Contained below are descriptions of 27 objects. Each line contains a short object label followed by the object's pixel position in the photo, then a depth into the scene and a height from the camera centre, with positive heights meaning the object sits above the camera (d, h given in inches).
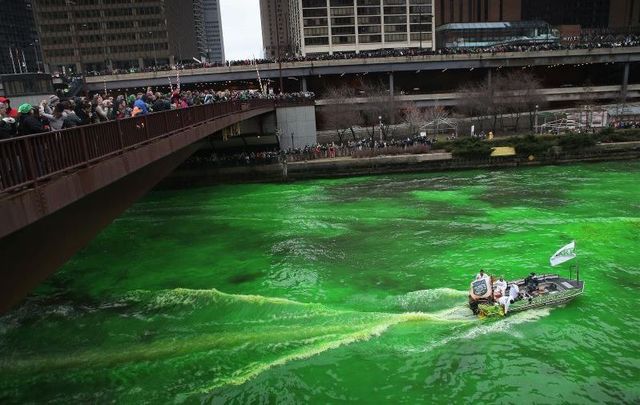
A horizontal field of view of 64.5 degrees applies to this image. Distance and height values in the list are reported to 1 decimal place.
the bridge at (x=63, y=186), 368.2 -82.9
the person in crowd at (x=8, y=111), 480.7 -16.3
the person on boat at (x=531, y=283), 740.7 -315.9
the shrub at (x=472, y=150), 1934.1 -311.4
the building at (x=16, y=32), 6077.8 +754.3
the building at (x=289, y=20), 5840.6 +698.4
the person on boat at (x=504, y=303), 708.0 -324.5
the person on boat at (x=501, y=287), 712.4 -304.4
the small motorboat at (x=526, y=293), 709.3 -323.7
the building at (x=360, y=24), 4375.0 +404.8
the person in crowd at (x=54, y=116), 487.4 -22.9
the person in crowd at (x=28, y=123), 430.3 -24.9
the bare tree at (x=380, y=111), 2449.6 -186.0
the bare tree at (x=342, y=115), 2346.2 -188.6
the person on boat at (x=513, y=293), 721.0 -317.8
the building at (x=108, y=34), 4448.8 +479.1
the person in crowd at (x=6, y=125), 415.6 -25.8
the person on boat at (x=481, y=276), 716.7 -289.8
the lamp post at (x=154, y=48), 4694.4 +336.7
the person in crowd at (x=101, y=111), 613.6 -27.4
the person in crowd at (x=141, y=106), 758.5 -28.5
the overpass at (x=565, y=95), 2691.9 -177.6
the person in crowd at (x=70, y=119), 522.1 -28.5
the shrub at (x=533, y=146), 1943.9 -313.2
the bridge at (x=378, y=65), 2763.3 +28.3
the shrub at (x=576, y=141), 1941.4 -306.1
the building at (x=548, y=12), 4857.3 +480.9
